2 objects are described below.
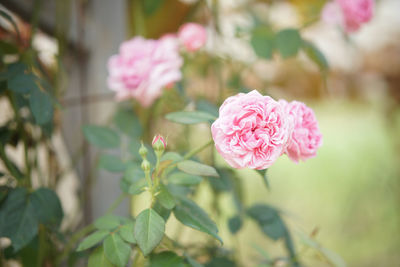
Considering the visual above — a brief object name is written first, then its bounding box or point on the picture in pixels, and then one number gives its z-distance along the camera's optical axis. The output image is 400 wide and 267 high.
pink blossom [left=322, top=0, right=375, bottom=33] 0.86
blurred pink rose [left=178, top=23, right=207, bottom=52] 0.93
